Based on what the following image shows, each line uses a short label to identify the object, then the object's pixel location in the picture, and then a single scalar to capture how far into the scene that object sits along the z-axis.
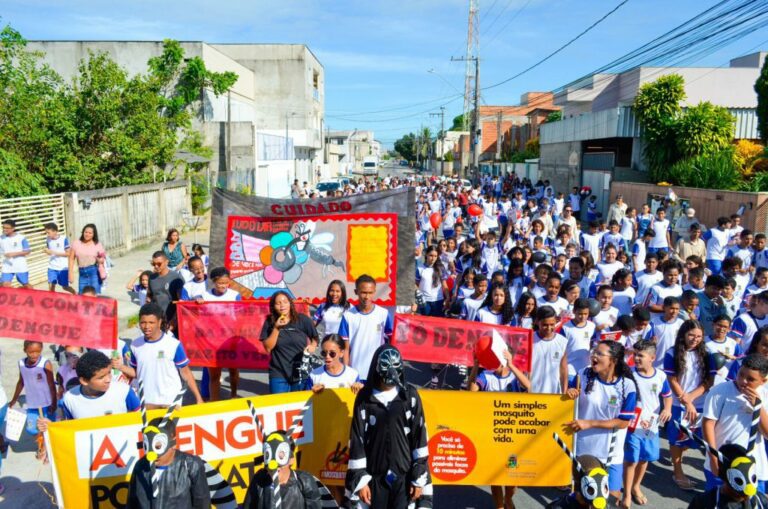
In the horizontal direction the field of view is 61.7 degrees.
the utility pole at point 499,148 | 67.09
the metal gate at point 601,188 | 27.29
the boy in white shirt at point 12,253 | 11.23
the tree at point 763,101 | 23.59
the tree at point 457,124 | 155.25
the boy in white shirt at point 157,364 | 5.66
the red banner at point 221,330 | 7.61
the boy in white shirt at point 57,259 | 11.06
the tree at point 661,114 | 24.94
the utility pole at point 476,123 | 36.81
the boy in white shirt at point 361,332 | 6.44
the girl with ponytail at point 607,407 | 5.00
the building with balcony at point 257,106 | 32.41
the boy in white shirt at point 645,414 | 5.39
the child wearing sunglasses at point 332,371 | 5.23
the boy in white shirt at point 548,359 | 6.05
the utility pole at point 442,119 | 88.25
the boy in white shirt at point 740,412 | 4.52
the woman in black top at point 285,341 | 6.06
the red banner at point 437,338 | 6.88
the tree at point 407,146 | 162.30
